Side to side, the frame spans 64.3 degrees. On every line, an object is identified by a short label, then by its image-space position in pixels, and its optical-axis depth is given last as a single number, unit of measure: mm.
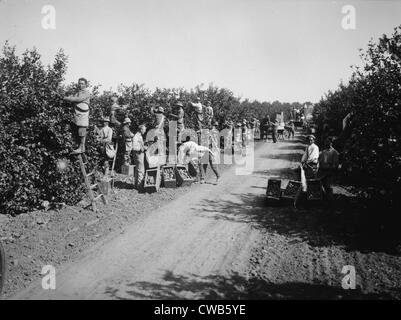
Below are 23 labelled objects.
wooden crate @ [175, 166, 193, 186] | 11781
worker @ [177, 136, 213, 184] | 11672
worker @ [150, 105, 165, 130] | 12727
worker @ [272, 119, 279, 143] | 24580
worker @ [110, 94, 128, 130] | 13336
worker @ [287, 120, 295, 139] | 27797
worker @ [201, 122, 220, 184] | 12086
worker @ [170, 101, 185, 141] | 14765
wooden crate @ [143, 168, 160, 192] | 10867
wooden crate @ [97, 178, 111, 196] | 10121
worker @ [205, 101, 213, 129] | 16938
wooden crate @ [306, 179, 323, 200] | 9281
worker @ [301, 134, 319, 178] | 10875
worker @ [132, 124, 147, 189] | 11336
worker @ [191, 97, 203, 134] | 15727
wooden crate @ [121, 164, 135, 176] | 13312
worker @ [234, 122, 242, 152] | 20391
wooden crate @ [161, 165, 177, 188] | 11406
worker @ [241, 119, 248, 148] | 21078
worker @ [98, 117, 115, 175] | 11166
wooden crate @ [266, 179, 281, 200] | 9648
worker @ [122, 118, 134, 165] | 12163
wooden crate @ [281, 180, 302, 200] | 9555
